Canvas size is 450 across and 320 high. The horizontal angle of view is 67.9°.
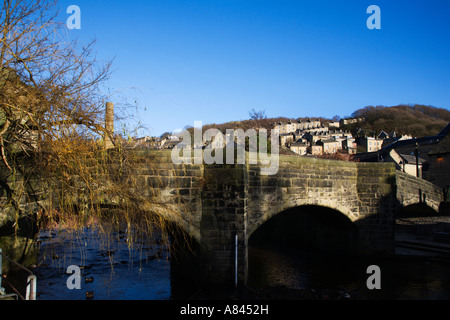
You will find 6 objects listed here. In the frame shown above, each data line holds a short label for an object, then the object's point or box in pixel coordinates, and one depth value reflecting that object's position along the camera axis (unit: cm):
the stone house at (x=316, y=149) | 7756
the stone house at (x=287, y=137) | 9234
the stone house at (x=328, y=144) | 7712
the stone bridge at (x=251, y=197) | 885
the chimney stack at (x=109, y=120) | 648
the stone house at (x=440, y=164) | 2475
